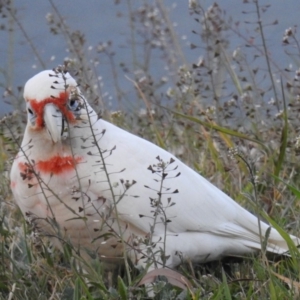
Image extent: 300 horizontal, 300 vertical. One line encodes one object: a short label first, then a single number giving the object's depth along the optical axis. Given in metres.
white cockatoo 6.01
